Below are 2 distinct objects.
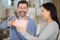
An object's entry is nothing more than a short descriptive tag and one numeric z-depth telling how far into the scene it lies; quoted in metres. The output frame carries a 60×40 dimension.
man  2.26
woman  1.87
